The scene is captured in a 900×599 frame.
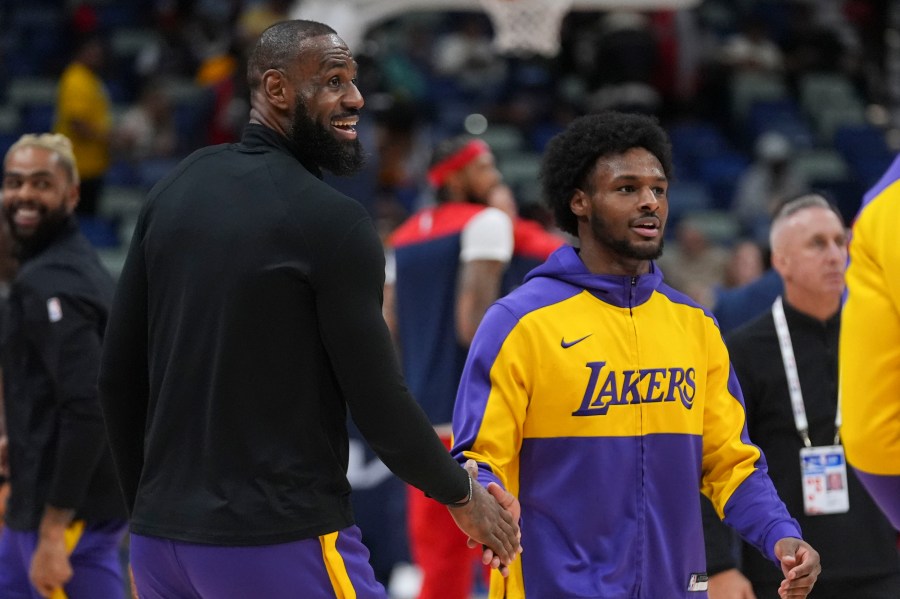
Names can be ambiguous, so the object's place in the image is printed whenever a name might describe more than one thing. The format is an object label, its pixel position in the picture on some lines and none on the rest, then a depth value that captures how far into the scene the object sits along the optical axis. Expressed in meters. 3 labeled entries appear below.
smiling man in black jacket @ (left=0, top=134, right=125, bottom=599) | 8.99
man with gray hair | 9.04
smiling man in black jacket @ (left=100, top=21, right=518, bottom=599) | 6.11
